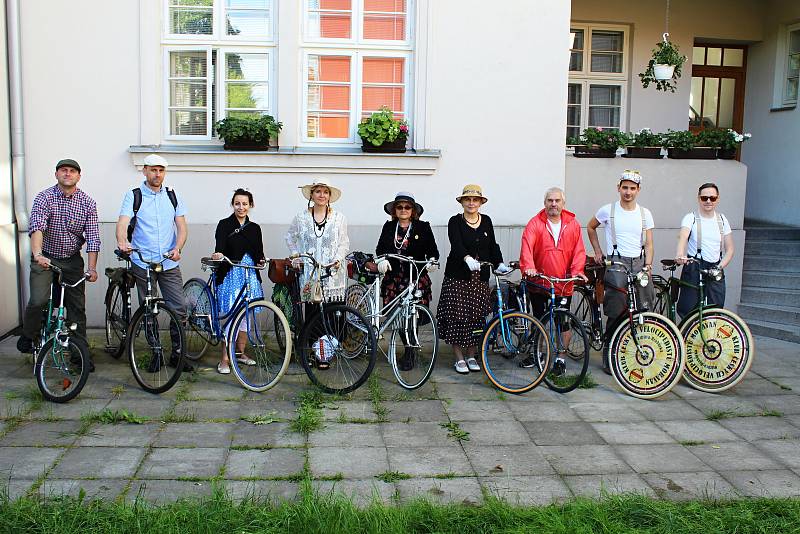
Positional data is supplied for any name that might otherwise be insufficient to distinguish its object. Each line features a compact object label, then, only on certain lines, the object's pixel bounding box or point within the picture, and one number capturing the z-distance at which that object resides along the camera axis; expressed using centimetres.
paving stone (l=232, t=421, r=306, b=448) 545
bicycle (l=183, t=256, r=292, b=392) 668
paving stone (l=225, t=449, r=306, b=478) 493
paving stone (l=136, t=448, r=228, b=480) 488
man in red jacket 717
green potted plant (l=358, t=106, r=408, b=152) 847
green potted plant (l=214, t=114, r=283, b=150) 840
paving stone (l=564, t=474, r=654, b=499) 473
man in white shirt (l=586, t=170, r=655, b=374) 730
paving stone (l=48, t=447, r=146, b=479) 485
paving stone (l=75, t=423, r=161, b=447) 539
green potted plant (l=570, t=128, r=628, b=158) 940
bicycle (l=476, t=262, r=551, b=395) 667
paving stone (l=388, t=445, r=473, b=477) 503
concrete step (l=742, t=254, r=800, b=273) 1012
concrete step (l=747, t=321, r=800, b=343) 896
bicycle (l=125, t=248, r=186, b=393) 648
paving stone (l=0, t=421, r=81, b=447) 536
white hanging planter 993
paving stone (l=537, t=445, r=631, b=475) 509
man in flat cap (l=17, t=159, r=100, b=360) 674
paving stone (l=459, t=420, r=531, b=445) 561
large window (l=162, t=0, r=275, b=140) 860
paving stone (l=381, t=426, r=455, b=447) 554
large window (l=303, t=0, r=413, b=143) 874
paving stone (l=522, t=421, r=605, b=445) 563
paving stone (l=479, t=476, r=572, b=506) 463
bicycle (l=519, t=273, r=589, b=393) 665
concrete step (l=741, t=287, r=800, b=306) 959
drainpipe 812
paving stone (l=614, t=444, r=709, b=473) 516
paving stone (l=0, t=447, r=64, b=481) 481
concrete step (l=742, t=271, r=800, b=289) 987
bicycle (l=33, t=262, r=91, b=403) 621
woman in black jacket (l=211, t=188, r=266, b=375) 702
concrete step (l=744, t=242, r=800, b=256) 1041
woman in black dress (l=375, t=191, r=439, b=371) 716
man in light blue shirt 688
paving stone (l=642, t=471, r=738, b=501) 471
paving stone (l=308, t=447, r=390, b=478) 498
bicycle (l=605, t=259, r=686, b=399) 664
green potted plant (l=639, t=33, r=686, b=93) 992
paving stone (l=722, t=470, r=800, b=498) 480
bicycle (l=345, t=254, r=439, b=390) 666
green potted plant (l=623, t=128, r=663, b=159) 946
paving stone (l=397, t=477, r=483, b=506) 460
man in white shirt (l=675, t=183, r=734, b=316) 722
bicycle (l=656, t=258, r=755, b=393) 687
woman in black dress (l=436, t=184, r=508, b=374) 712
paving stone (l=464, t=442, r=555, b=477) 505
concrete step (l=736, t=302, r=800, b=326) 930
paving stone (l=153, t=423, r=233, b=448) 543
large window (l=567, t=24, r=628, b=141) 1144
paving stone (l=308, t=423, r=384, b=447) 548
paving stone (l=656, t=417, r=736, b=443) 576
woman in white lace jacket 701
